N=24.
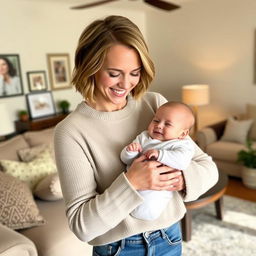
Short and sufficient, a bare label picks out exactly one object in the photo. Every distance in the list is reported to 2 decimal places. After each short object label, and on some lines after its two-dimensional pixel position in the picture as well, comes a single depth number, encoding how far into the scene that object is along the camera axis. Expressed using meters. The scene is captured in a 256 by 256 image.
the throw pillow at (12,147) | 2.50
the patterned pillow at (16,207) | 1.79
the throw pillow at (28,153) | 2.56
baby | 0.90
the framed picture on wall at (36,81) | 4.18
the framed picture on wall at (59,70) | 4.43
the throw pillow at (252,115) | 4.01
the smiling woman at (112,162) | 0.82
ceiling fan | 2.90
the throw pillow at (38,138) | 2.80
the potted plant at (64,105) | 4.45
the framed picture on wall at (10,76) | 3.84
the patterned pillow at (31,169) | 2.30
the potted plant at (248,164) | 3.37
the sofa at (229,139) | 3.77
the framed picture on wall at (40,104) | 4.18
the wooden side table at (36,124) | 3.93
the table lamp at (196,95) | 4.43
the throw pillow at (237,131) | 3.92
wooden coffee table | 2.33
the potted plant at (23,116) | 4.01
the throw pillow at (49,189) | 2.15
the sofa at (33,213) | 1.57
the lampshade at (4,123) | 3.42
